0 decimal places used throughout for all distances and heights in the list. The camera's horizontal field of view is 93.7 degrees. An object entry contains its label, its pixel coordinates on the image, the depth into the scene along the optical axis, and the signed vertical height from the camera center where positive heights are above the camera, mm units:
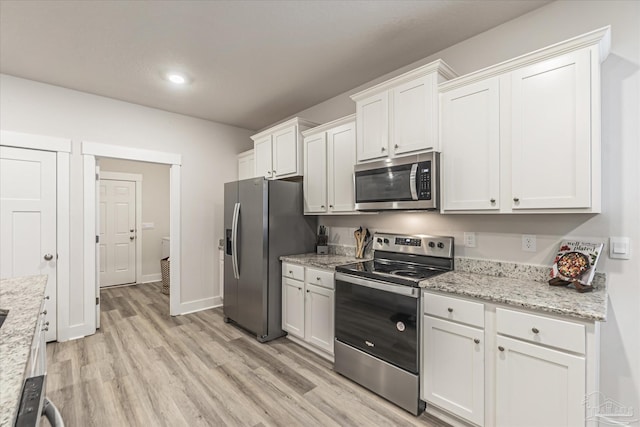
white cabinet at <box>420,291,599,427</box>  1428 -827
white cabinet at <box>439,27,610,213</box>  1621 +488
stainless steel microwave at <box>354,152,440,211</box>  2186 +229
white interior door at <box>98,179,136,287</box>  5441 -365
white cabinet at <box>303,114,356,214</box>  2902 +471
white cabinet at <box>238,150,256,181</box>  4351 +706
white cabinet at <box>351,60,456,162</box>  2217 +789
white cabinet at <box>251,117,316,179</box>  3404 +759
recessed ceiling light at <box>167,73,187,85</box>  2973 +1360
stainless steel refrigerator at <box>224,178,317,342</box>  3164 -341
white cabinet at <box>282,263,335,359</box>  2715 -917
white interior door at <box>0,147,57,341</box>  2928 -37
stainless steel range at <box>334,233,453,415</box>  2018 -768
